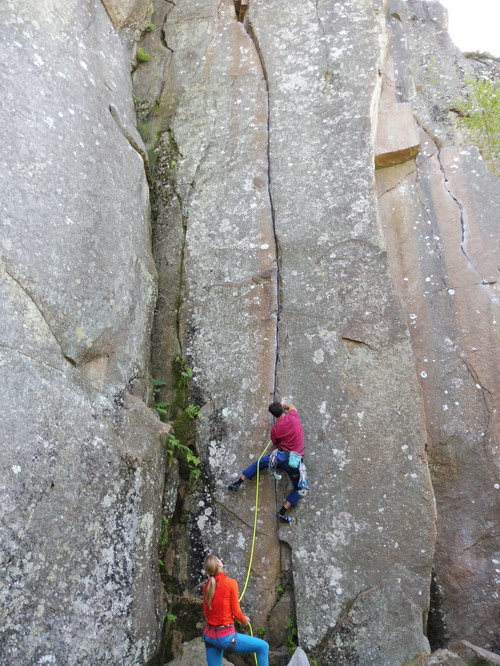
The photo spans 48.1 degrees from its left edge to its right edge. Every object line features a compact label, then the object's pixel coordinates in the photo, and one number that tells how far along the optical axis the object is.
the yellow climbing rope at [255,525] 6.27
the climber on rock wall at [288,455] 6.37
